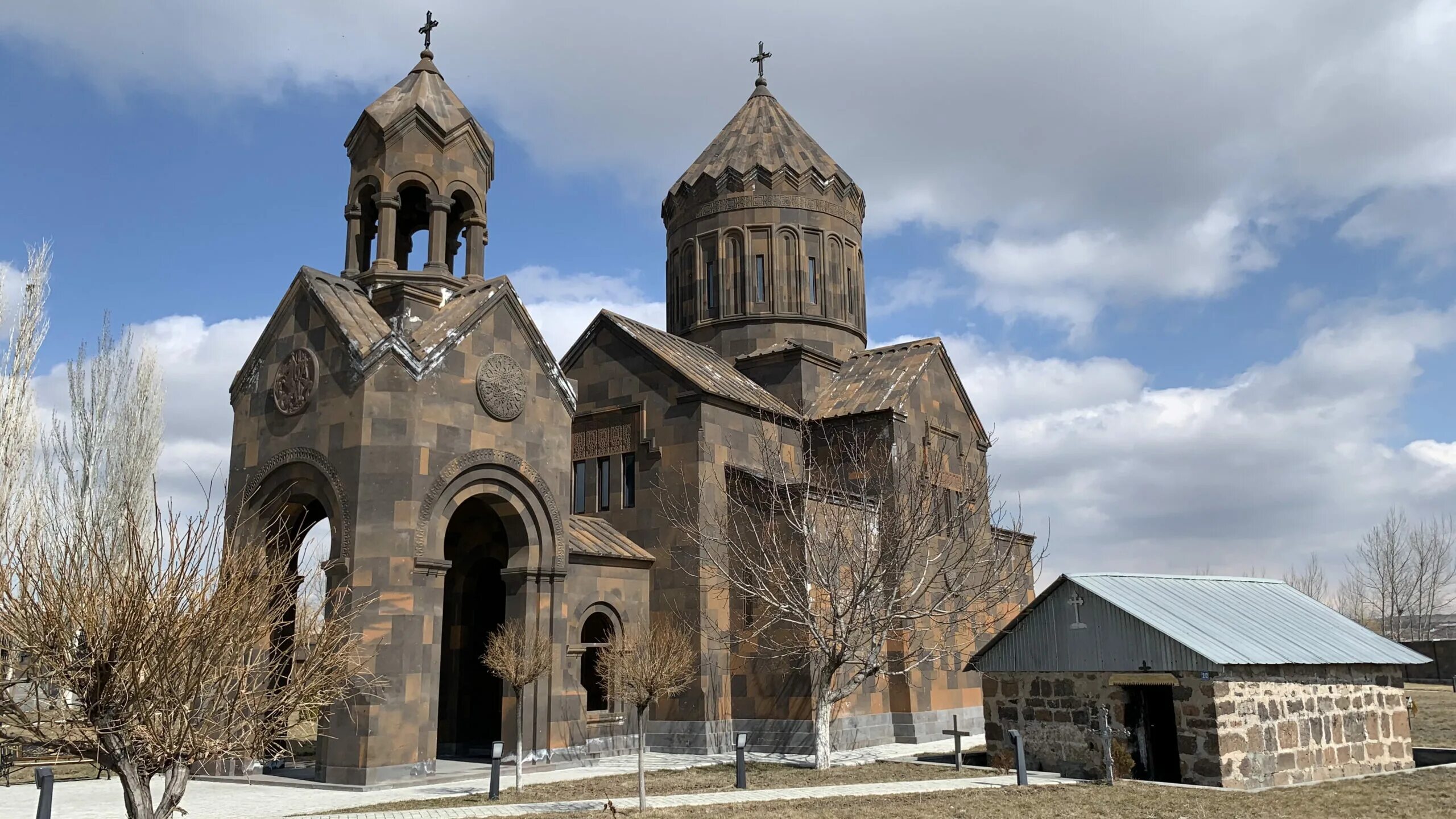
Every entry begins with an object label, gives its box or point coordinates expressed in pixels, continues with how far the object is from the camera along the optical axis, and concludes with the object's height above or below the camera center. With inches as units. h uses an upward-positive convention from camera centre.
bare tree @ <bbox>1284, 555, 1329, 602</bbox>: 2635.3 +143.0
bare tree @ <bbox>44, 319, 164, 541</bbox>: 1175.0 +235.6
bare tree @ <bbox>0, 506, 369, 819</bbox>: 311.1 +2.0
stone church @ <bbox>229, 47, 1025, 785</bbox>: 698.8 +167.9
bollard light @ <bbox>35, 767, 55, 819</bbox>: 464.4 -56.1
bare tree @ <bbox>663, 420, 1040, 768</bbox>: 752.3 +73.5
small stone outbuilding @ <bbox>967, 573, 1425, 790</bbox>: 627.2 -24.9
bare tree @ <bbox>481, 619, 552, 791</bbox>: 678.0 -3.3
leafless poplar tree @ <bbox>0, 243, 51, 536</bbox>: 1058.1 +238.0
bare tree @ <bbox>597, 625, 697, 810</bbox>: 627.8 -9.3
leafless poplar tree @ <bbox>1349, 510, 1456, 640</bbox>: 2014.0 +103.0
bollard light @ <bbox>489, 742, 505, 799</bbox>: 599.2 -64.9
